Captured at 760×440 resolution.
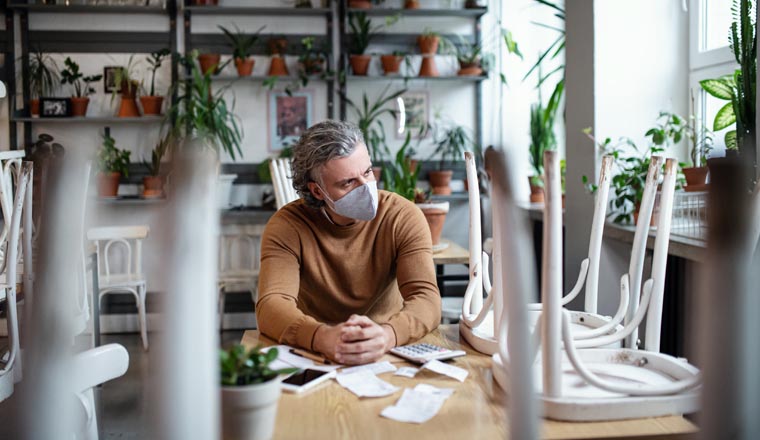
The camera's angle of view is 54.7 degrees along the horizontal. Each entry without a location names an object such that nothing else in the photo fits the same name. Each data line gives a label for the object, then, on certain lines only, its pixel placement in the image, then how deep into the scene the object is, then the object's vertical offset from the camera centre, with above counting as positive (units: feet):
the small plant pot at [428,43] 16.30 +3.33
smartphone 4.13 -1.08
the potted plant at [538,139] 15.48 +1.13
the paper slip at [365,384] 4.08 -1.10
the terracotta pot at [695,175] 9.48 +0.20
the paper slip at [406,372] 4.45 -1.09
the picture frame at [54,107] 15.71 +1.90
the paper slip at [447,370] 4.38 -1.08
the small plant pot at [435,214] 10.58 -0.31
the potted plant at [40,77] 15.79 +2.58
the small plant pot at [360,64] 16.24 +2.88
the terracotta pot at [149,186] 15.71 +0.20
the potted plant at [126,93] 15.93 +2.24
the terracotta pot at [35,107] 15.75 +1.92
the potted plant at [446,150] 16.61 +0.98
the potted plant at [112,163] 15.77 +0.72
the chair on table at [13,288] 6.59 -0.87
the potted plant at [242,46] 16.07 +3.27
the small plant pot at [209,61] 16.07 +2.93
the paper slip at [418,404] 3.68 -1.11
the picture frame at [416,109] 17.07 +1.94
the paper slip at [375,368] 4.54 -1.09
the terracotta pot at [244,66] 16.06 +2.82
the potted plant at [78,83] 15.72 +2.47
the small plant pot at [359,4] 16.24 +4.19
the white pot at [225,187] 15.94 +0.17
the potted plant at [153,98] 15.88 +2.10
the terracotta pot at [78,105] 15.85 +1.96
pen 4.84 -1.10
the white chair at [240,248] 16.48 -1.21
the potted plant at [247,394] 3.19 -0.87
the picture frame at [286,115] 16.84 +1.81
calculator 4.75 -1.06
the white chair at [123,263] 14.46 -1.49
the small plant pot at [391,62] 16.33 +2.92
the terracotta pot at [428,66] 16.38 +2.83
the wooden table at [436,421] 3.43 -1.12
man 6.47 -0.42
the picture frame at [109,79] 16.35 +2.60
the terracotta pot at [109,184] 15.20 +0.25
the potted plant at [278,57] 16.12 +3.03
